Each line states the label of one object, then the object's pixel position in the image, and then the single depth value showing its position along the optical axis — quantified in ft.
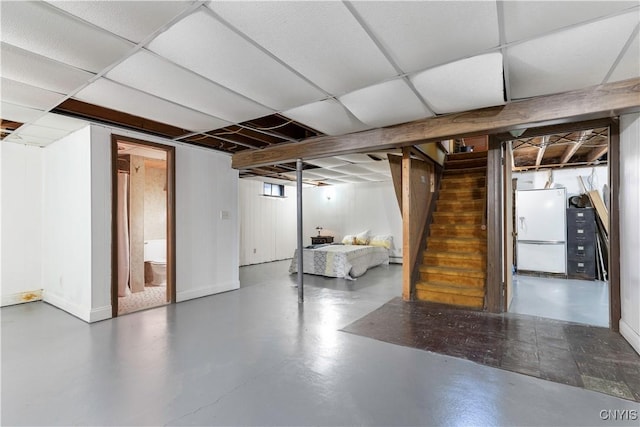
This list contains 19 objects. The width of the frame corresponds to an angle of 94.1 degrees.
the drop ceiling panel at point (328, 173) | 22.88
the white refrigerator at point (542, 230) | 19.71
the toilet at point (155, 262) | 18.10
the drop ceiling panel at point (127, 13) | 5.22
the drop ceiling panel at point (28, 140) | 13.17
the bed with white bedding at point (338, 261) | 19.95
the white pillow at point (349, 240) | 27.46
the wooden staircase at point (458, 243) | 14.25
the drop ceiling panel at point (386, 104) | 8.72
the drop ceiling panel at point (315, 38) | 5.39
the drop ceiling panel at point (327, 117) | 10.11
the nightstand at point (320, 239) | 30.30
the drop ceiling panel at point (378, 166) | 20.66
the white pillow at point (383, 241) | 26.07
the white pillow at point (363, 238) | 26.91
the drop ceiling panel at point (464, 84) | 7.19
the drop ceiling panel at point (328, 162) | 18.95
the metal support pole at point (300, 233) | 14.52
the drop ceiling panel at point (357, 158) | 17.94
